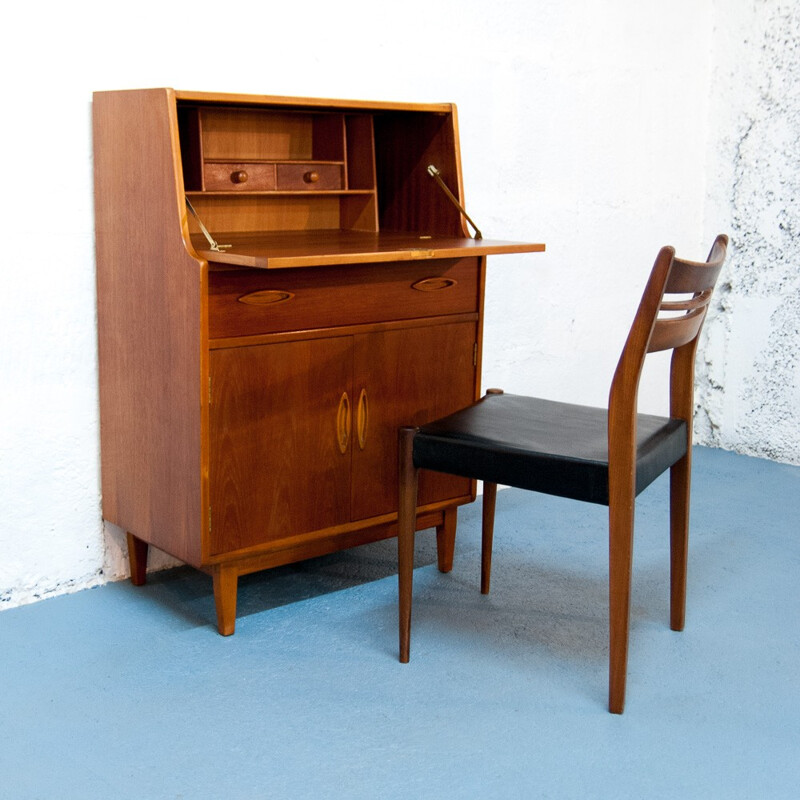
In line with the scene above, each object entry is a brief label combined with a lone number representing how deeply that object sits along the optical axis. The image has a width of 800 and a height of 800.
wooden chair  2.15
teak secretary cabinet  2.38
